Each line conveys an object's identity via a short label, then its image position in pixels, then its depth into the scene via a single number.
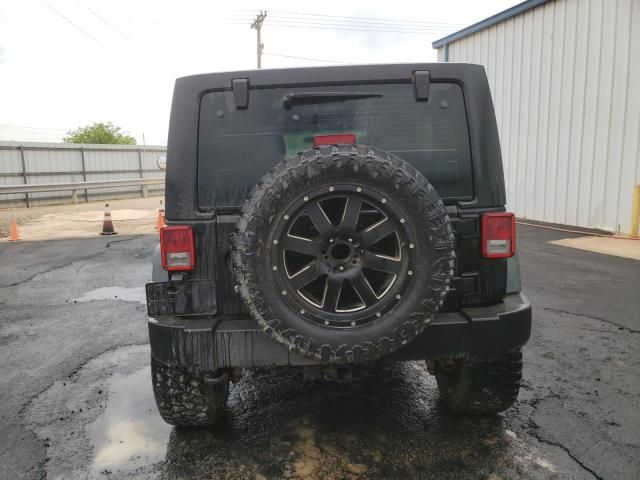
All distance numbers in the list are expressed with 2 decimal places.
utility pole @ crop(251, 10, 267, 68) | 34.27
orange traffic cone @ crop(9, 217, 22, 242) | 11.07
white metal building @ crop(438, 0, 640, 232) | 10.05
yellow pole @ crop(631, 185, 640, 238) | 9.47
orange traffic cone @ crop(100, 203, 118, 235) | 11.58
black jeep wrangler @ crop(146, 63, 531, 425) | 2.25
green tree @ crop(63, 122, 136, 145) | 44.47
